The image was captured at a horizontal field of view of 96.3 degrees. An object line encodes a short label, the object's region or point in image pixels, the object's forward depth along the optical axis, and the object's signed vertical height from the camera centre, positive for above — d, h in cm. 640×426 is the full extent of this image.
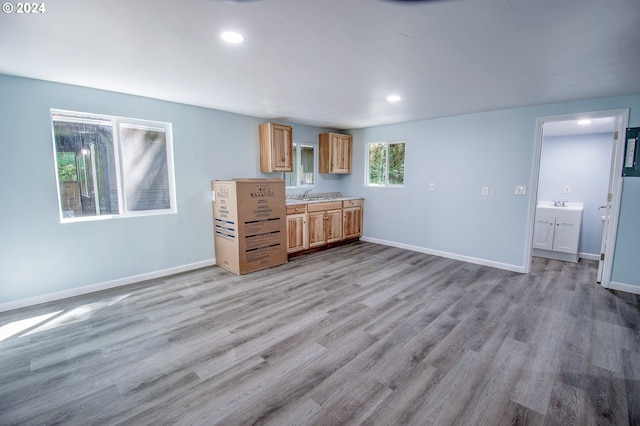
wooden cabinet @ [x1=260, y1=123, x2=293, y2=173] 475 +60
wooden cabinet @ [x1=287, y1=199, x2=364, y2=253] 489 -75
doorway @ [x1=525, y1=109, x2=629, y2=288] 347 +10
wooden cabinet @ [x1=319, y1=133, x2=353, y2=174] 579 +63
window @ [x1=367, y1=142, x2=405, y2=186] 551 +39
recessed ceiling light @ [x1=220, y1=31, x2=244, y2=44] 195 +101
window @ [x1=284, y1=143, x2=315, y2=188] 561 +32
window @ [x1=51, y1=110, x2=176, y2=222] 326 +26
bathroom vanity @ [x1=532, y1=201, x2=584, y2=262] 462 -78
